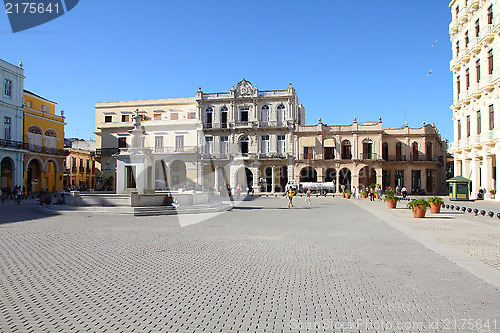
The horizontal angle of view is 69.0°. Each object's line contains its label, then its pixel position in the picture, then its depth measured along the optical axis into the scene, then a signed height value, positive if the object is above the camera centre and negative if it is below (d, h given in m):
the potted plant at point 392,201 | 22.36 -1.59
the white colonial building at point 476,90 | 28.50 +7.32
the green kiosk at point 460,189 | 29.80 -1.18
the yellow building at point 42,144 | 40.25 +3.90
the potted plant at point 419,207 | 16.01 -1.41
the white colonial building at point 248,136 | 48.72 +5.48
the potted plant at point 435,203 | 17.80 -1.41
